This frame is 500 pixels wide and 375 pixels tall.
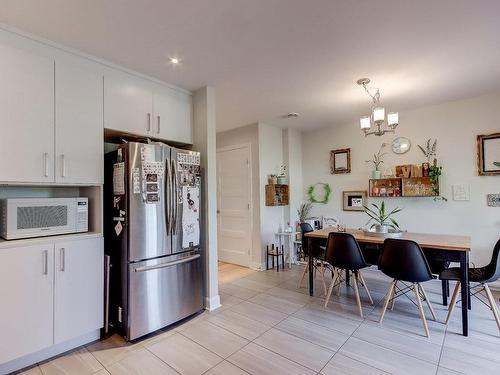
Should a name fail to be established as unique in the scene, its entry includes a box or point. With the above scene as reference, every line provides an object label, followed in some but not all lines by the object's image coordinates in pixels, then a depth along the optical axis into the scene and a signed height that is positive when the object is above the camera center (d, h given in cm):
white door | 467 -15
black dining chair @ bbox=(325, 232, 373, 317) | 277 -63
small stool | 442 -96
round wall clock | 416 +74
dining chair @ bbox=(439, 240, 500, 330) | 233 -76
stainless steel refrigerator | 233 -35
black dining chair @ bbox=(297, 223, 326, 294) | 335 -72
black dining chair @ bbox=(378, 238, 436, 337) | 238 -64
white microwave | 198 -12
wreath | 496 +4
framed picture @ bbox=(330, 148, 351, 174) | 475 +60
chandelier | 288 +84
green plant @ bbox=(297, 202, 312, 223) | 509 -30
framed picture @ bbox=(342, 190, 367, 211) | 458 -10
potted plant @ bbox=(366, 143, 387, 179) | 436 +56
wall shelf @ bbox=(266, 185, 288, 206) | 450 +1
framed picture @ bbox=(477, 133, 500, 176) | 348 +48
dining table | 233 -53
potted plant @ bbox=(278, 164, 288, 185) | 461 +32
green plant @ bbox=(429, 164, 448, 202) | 379 +21
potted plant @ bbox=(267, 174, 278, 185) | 457 +28
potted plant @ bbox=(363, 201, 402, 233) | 430 -32
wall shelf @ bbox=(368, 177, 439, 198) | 391 +9
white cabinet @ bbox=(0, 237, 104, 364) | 188 -71
